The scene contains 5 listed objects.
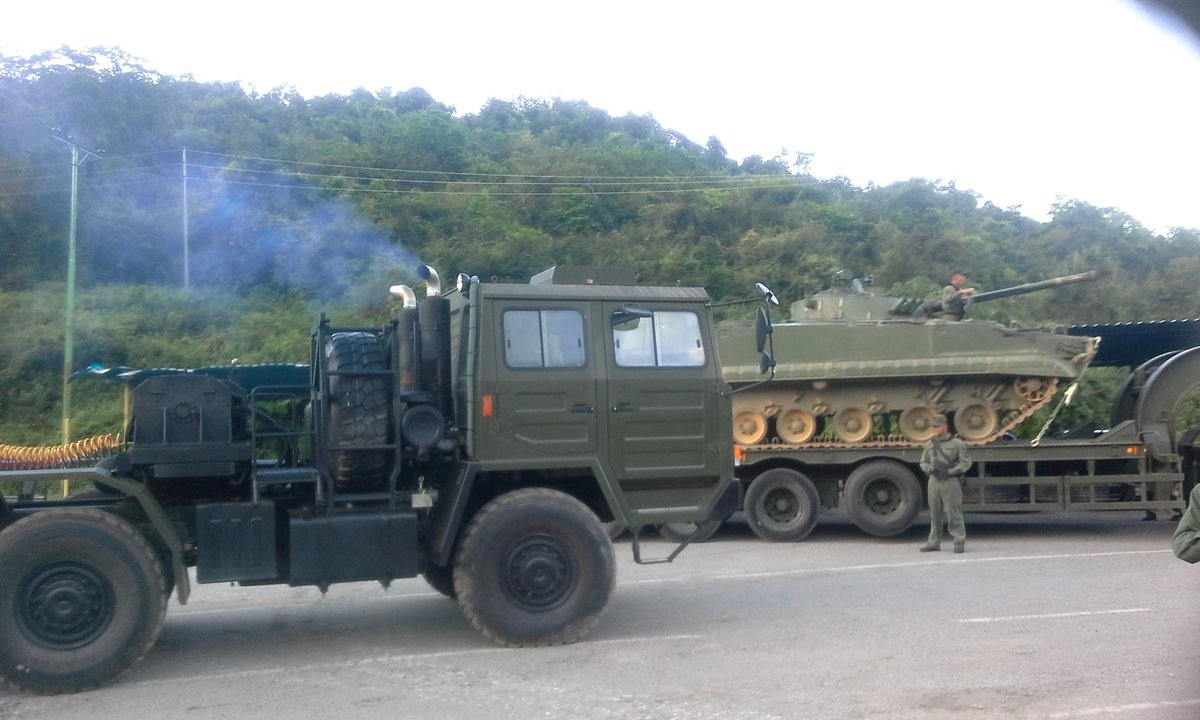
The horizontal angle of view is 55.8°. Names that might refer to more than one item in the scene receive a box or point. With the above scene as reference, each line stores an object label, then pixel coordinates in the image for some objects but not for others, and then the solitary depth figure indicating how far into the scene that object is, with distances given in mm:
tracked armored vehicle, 14602
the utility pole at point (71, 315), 22442
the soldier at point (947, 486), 13156
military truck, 7172
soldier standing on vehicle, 15242
